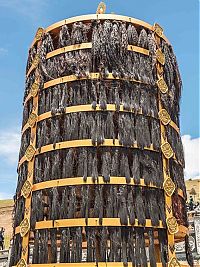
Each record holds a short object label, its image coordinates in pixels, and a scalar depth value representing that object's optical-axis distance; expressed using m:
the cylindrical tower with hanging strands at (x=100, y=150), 12.94
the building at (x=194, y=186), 52.54
